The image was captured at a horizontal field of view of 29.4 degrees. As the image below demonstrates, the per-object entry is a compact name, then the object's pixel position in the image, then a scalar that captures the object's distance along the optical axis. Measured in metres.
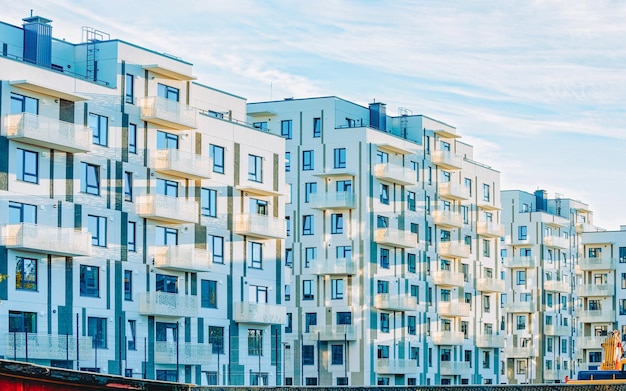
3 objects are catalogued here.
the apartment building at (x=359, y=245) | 89.38
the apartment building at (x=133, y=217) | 57.28
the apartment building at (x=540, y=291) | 124.81
